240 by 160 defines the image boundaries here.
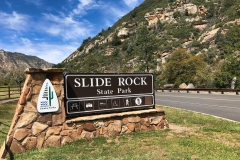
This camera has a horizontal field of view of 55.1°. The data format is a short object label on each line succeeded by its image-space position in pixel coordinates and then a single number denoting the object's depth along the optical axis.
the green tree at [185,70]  34.22
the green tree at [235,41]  27.17
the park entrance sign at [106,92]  6.34
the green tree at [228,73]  27.09
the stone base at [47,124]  5.43
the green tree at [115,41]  89.84
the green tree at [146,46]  45.12
